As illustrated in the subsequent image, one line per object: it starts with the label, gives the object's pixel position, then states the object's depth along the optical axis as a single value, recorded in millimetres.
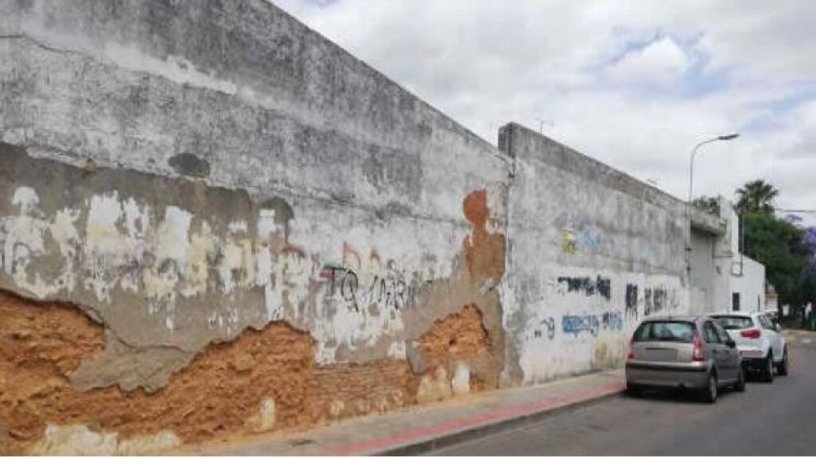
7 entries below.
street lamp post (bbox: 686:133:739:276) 29719
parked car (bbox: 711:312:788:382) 21580
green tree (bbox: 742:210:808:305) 66375
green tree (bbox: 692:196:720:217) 63656
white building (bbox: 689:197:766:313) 33344
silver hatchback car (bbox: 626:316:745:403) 16531
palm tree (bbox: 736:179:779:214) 75675
